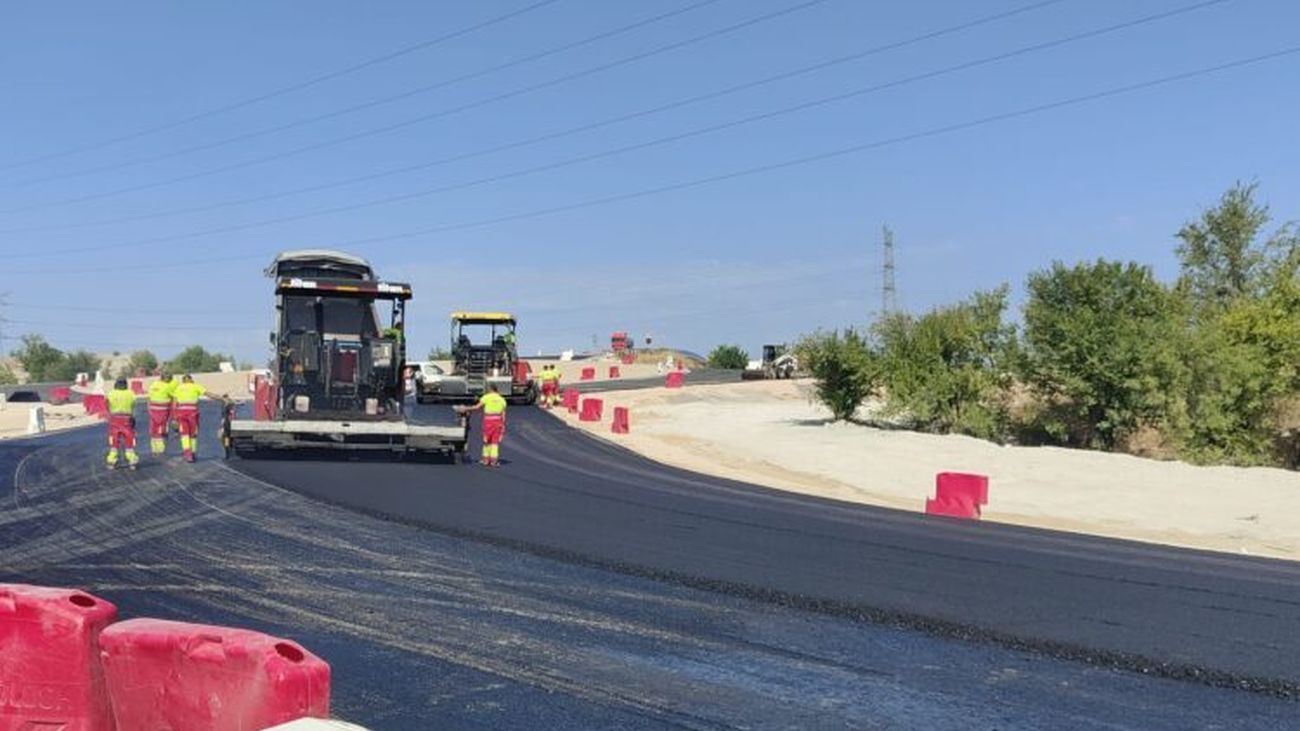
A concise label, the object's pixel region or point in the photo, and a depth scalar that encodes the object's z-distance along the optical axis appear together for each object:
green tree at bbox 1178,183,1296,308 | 41.75
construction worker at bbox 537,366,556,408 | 42.44
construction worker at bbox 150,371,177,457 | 20.45
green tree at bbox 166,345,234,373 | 91.78
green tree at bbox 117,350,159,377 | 88.09
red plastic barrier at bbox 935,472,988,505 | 16.53
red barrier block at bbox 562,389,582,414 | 39.06
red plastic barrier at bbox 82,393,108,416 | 38.73
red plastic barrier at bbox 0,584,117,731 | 5.14
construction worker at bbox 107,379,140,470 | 18.11
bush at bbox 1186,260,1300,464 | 24.05
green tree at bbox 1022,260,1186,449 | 24.42
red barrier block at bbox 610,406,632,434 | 31.30
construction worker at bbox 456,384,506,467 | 19.98
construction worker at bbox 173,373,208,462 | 19.61
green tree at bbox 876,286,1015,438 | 28.05
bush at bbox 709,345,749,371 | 93.56
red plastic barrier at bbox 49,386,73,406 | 47.16
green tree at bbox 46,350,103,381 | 87.62
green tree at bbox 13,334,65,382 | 88.56
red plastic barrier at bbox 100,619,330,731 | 4.51
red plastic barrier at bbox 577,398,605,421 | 35.00
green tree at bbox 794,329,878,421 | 30.38
